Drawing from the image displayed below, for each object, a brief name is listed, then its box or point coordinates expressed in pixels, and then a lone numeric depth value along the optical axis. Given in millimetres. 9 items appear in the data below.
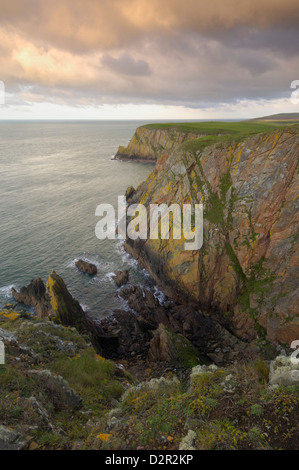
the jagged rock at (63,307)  22641
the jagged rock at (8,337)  12838
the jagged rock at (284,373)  9008
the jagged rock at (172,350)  20967
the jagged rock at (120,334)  23062
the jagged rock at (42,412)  8195
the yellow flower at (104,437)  7695
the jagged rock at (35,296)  27244
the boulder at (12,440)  6949
